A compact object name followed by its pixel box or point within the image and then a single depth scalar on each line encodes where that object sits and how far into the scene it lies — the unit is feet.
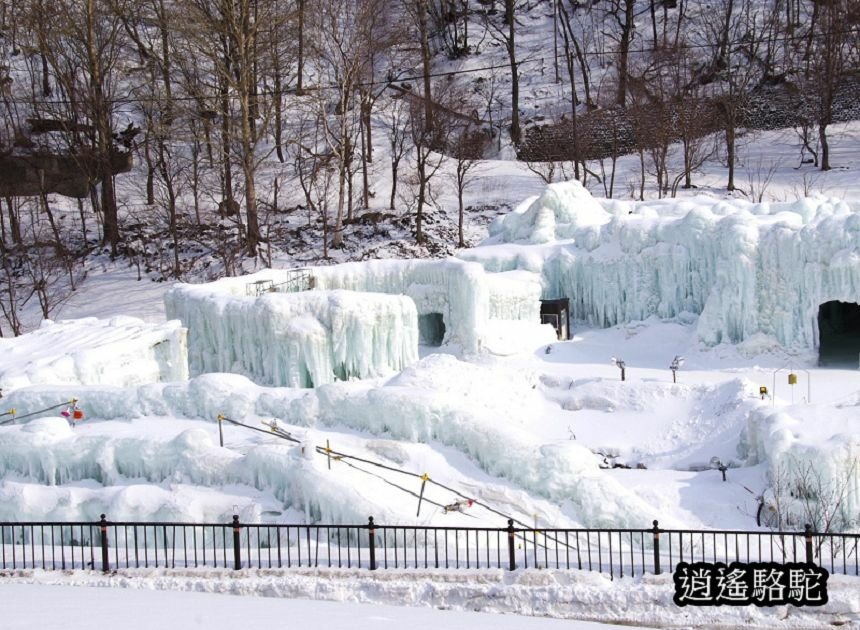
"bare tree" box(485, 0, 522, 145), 184.03
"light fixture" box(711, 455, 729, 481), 67.05
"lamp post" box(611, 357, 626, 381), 86.74
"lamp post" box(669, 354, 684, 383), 84.44
